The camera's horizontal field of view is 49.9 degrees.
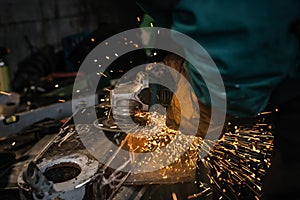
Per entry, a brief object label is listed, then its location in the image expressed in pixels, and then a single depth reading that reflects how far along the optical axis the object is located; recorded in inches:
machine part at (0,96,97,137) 114.7
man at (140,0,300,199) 42.7
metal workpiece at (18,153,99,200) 55.5
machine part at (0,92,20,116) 129.6
